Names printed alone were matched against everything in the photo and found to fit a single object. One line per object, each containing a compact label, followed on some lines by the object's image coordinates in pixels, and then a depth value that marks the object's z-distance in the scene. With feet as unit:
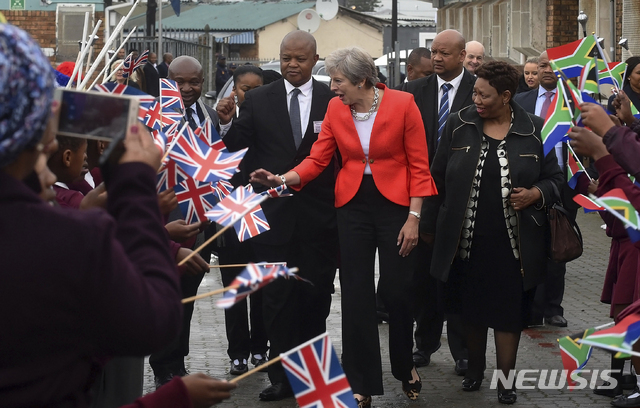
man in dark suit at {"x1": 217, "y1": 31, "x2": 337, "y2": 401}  20.16
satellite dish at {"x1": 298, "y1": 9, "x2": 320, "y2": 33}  120.26
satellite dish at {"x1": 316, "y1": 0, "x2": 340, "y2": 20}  130.11
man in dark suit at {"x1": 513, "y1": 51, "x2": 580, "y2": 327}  25.45
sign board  71.77
